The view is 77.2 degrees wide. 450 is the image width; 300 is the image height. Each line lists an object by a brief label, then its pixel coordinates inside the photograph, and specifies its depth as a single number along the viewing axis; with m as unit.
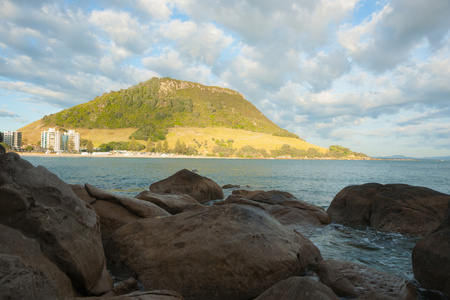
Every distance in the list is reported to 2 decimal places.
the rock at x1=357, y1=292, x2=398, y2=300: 3.66
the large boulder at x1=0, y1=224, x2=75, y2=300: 2.67
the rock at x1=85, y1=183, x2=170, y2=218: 8.31
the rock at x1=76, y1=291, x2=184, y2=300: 3.35
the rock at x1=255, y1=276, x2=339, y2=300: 3.64
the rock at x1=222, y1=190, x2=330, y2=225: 11.80
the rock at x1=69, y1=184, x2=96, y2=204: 8.40
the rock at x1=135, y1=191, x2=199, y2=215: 10.70
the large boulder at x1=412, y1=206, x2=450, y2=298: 5.39
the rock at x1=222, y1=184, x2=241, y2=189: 27.95
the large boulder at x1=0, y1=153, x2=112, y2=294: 3.94
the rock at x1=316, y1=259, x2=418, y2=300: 5.22
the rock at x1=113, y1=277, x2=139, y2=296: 4.48
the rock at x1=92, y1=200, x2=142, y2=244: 7.73
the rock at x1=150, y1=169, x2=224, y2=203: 18.02
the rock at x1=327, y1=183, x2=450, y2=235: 10.33
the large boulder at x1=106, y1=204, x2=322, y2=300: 4.98
